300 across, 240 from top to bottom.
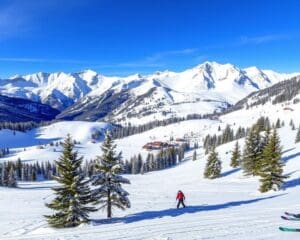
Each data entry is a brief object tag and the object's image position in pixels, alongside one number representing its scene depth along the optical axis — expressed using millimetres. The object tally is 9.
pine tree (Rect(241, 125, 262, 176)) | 53244
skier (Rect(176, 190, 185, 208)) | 28958
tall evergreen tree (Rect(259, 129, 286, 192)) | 36025
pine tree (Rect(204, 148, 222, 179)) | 60863
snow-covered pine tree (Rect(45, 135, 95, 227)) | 23231
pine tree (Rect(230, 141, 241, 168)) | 68130
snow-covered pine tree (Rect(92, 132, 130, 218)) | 25653
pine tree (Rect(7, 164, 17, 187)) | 69055
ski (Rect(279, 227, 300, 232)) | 15404
